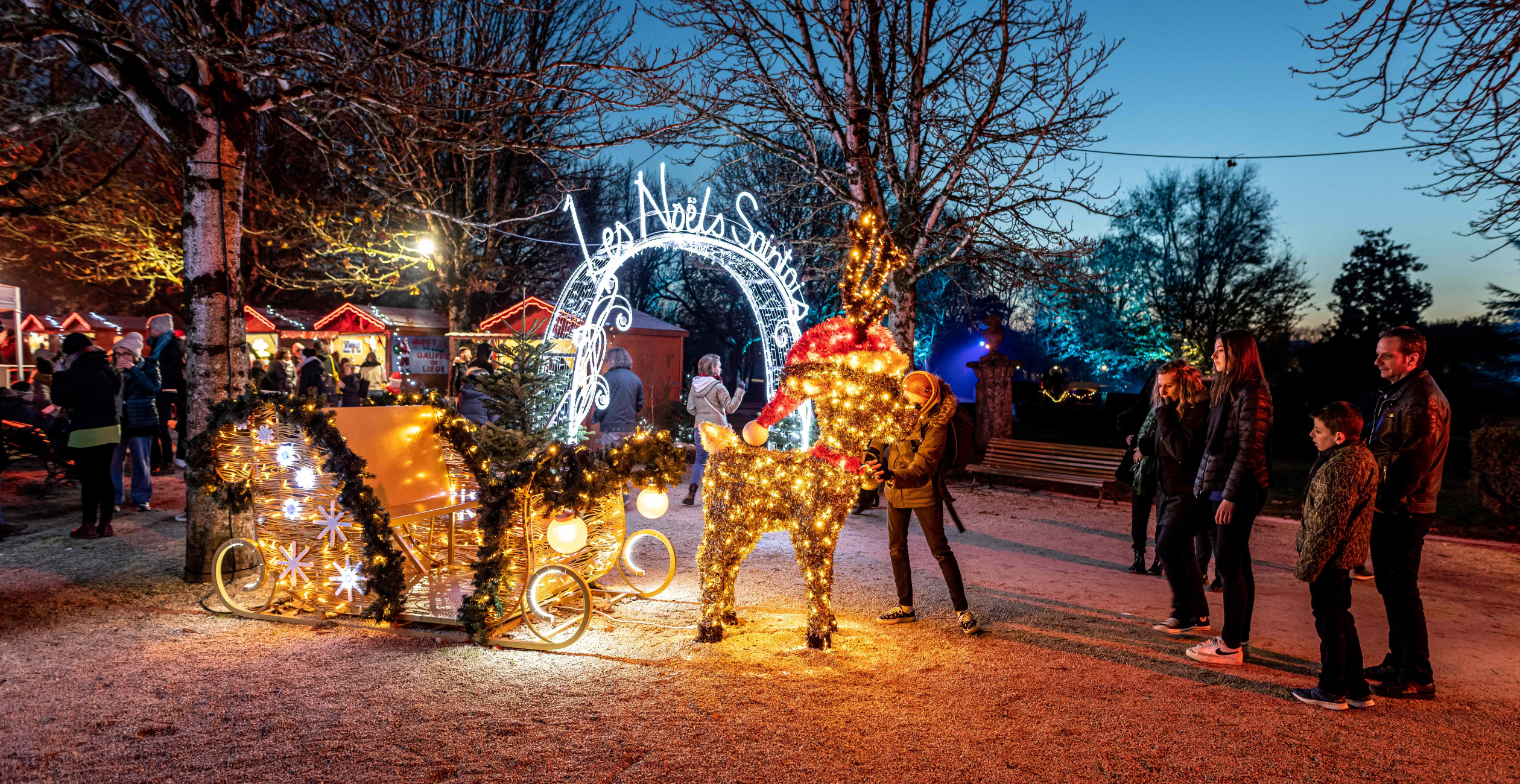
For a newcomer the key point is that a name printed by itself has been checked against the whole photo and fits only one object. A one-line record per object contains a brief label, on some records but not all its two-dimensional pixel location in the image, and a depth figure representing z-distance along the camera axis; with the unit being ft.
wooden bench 33.94
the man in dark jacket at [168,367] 30.83
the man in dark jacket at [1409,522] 13.25
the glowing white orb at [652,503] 17.37
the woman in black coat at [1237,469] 14.38
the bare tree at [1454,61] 17.93
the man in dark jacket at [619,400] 29.12
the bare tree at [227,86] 17.70
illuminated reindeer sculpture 15.10
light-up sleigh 14.88
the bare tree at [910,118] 32.40
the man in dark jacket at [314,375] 43.57
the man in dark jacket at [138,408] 25.93
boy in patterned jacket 12.53
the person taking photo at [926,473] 15.74
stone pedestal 44.06
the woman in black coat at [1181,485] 16.12
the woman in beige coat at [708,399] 29.71
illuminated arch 32.19
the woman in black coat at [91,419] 22.15
